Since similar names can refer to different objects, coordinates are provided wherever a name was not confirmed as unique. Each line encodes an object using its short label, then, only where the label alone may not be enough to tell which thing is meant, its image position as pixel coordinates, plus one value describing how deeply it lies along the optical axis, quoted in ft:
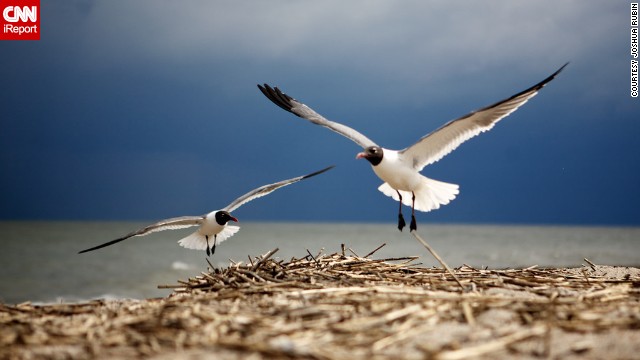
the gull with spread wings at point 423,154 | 22.41
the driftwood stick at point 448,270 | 14.14
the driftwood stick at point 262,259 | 16.28
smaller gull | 27.96
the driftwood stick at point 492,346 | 8.99
